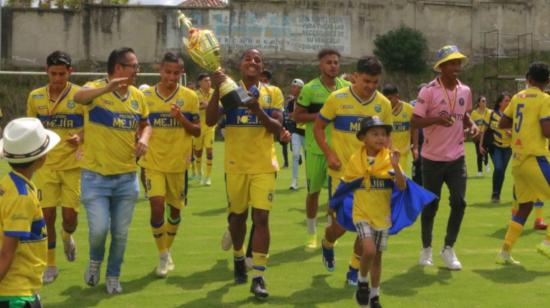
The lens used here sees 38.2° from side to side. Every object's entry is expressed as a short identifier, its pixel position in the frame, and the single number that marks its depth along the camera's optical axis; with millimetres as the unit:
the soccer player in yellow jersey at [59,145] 8523
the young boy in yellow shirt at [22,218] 4840
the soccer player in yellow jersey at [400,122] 11586
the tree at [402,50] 41406
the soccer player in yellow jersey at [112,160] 7789
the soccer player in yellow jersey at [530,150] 9508
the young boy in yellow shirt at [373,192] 7230
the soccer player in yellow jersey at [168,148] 8992
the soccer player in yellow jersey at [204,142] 17250
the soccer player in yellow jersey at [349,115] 8227
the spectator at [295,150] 16959
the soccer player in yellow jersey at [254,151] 7984
